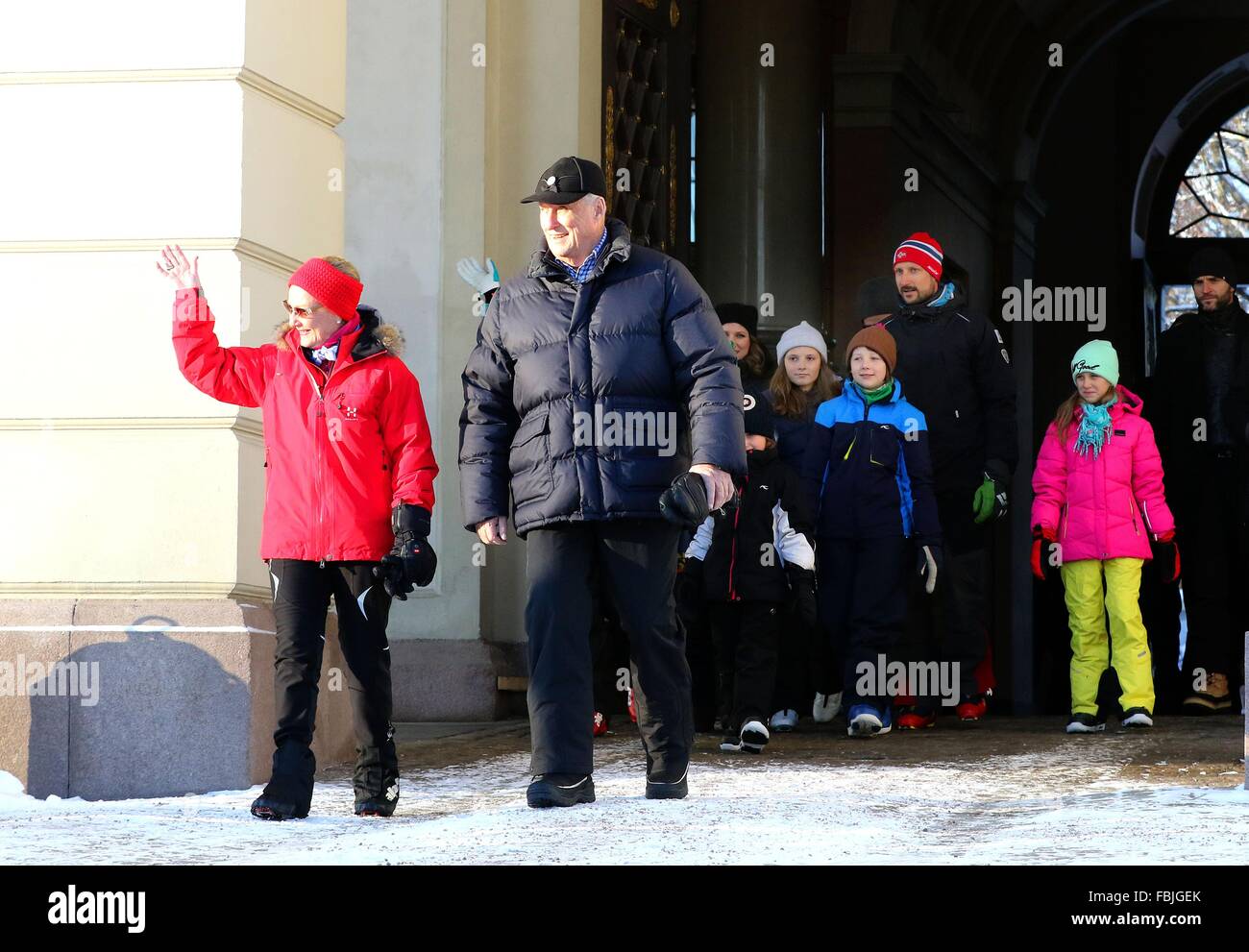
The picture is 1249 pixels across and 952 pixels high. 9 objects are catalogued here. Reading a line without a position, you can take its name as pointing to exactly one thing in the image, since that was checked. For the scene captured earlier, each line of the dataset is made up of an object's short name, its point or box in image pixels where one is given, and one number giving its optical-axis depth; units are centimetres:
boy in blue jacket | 1558
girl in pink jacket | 1618
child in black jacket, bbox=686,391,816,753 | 1491
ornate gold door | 1955
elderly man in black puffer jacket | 1104
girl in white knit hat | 1612
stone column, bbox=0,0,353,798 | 1258
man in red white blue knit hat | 1683
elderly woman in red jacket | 1099
